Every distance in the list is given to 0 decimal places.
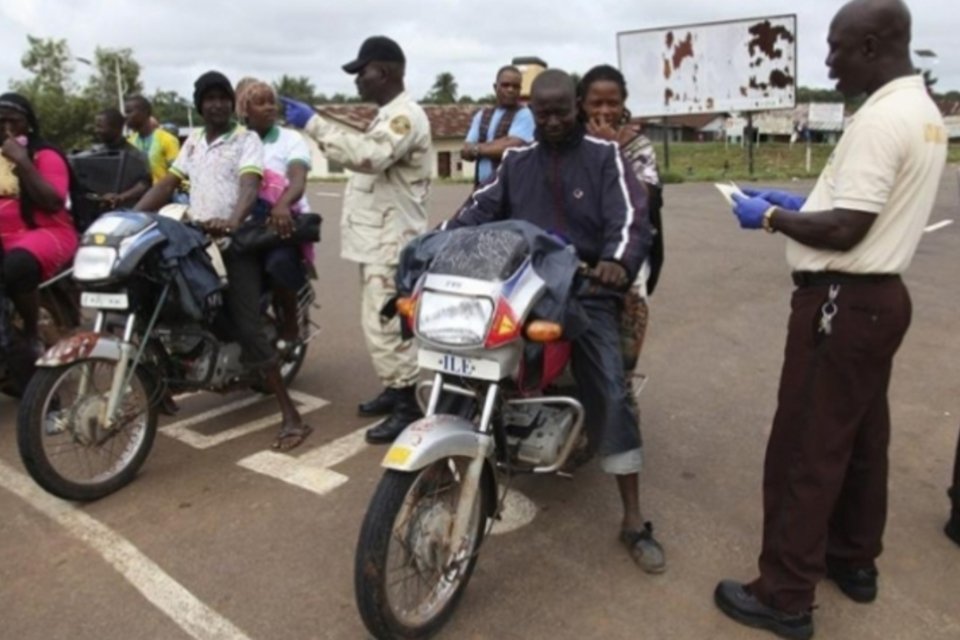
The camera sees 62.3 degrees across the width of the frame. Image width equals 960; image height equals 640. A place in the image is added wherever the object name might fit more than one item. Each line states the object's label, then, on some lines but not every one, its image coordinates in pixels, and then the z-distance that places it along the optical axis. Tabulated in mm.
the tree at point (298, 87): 78250
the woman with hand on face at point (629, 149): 3635
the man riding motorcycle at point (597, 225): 3057
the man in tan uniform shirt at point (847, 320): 2320
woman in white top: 4312
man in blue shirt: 5938
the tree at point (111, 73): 62250
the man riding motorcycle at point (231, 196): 4168
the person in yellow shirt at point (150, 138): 7250
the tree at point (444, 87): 90812
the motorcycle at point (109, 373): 3395
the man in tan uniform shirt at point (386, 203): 4078
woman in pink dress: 4363
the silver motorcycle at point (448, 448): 2424
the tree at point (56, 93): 46188
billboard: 20906
